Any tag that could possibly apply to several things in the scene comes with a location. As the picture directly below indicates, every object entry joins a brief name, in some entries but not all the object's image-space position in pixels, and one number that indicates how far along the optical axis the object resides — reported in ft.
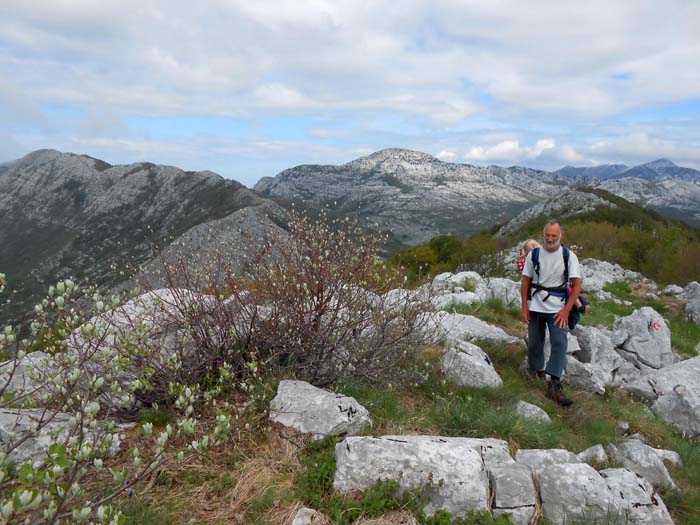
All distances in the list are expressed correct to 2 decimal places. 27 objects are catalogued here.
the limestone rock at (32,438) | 13.51
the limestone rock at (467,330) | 26.99
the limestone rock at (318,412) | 15.61
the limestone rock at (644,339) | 32.73
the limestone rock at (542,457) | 14.71
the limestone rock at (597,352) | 28.60
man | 22.20
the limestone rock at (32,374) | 13.48
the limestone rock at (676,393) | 23.44
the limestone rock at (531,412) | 18.86
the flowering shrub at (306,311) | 18.52
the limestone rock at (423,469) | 12.67
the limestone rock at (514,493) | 12.69
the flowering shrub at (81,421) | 7.61
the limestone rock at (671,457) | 18.53
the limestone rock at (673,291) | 64.99
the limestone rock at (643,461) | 16.15
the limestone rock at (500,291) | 38.42
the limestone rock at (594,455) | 16.35
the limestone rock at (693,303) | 52.26
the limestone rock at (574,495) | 12.76
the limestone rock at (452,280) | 43.91
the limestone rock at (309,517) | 11.93
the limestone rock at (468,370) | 21.61
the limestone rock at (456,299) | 35.45
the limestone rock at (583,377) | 24.40
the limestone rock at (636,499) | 12.96
